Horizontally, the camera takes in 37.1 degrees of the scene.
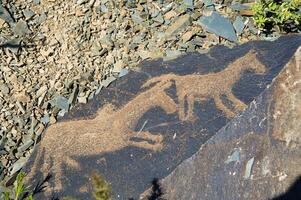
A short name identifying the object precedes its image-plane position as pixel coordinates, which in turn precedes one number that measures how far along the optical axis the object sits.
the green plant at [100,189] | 1.30
